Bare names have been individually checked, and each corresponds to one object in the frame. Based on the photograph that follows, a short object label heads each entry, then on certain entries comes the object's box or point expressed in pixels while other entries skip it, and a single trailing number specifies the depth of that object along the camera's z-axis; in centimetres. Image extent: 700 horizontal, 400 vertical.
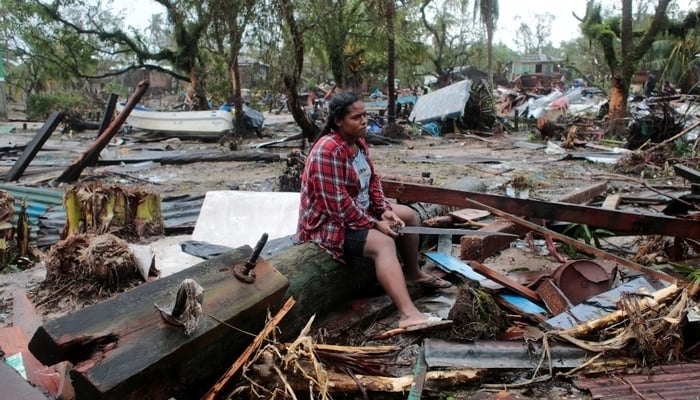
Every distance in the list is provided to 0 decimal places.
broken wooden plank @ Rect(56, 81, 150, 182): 921
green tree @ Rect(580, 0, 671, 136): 1420
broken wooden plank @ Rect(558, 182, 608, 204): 598
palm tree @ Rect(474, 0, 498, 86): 3036
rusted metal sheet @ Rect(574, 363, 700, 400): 251
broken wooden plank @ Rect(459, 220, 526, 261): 454
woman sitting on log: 333
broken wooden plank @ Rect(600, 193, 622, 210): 584
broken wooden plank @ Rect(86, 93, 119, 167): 943
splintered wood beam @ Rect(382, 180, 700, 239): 379
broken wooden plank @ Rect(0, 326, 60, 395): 251
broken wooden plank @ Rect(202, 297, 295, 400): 243
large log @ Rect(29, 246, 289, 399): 203
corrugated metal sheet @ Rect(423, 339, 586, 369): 275
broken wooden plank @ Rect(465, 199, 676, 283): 338
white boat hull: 1727
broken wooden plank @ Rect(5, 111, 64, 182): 954
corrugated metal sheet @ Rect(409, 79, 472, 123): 1748
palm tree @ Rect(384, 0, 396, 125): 1667
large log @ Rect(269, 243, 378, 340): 319
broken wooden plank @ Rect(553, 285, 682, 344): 292
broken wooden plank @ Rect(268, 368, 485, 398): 258
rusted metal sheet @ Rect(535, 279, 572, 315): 349
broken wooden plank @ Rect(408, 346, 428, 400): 249
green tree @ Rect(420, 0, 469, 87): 2997
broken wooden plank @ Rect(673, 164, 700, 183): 529
